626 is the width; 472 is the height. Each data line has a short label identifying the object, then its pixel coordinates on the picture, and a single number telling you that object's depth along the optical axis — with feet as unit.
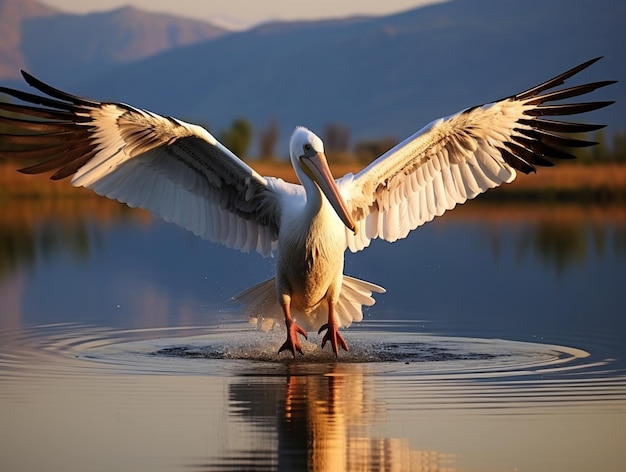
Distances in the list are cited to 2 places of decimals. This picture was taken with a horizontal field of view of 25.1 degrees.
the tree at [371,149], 170.96
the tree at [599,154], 143.66
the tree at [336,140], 360.20
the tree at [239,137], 183.32
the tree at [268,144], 227.40
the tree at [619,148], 144.66
